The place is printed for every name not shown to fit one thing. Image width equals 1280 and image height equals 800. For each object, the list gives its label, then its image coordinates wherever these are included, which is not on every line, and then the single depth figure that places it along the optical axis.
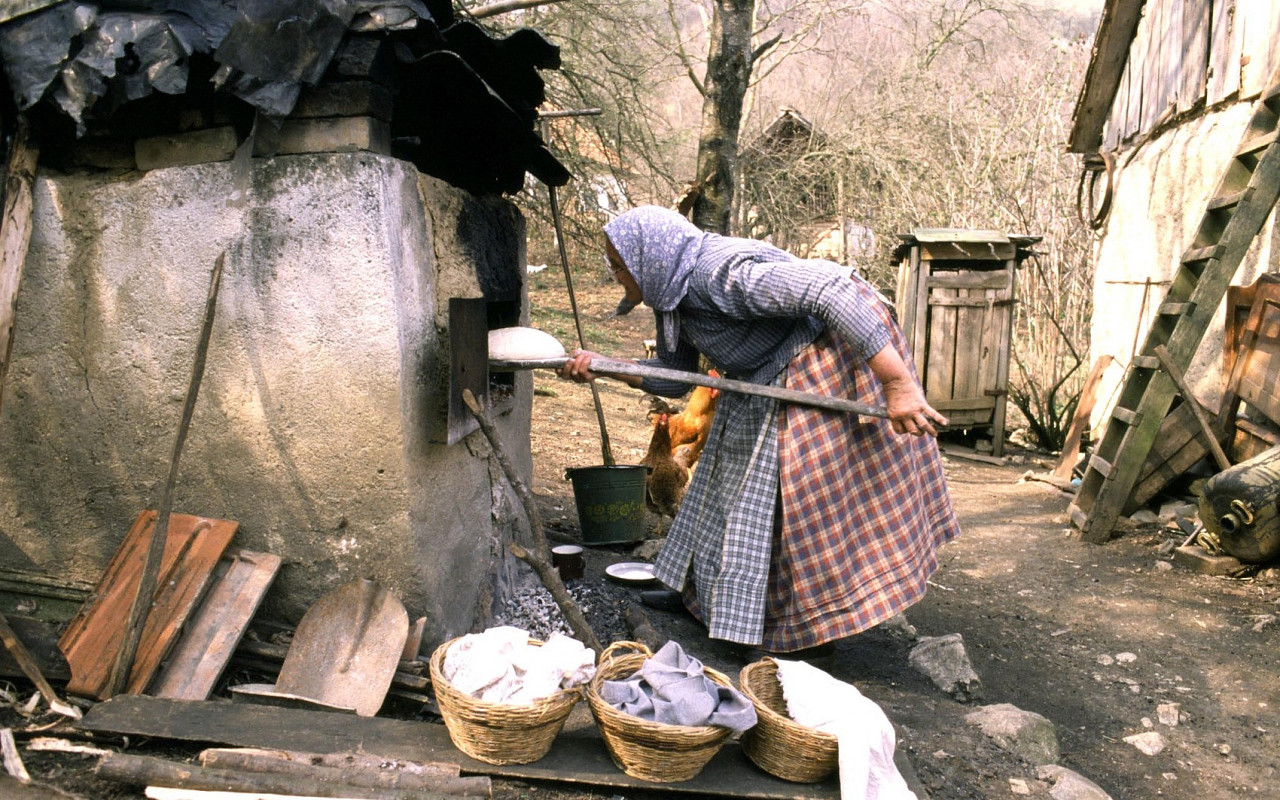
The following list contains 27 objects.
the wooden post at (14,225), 3.00
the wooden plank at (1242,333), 5.19
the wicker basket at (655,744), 2.46
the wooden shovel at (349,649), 2.91
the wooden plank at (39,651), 2.84
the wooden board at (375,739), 2.54
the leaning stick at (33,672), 2.69
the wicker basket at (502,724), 2.46
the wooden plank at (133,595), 2.83
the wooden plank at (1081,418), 7.74
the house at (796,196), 15.47
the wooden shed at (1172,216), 5.47
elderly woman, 3.49
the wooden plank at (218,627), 2.84
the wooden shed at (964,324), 9.21
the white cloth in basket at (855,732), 2.51
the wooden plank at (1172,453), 5.77
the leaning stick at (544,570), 3.17
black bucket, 4.95
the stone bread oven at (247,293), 2.83
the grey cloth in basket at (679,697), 2.51
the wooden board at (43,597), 3.19
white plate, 4.43
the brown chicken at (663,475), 5.74
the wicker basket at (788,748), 2.56
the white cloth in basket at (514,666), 2.58
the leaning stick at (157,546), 2.78
